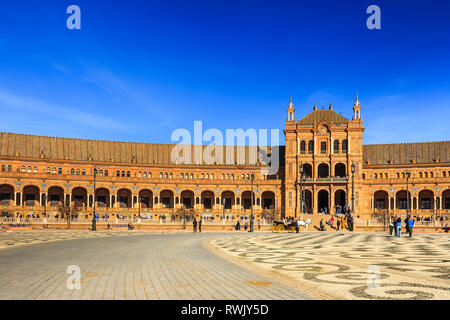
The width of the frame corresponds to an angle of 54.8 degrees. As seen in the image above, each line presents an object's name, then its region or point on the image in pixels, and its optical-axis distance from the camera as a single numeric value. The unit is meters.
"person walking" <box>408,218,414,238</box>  35.38
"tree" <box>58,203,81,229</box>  66.90
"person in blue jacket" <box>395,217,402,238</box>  34.56
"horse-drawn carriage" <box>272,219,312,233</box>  45.75
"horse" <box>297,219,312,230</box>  49.42
